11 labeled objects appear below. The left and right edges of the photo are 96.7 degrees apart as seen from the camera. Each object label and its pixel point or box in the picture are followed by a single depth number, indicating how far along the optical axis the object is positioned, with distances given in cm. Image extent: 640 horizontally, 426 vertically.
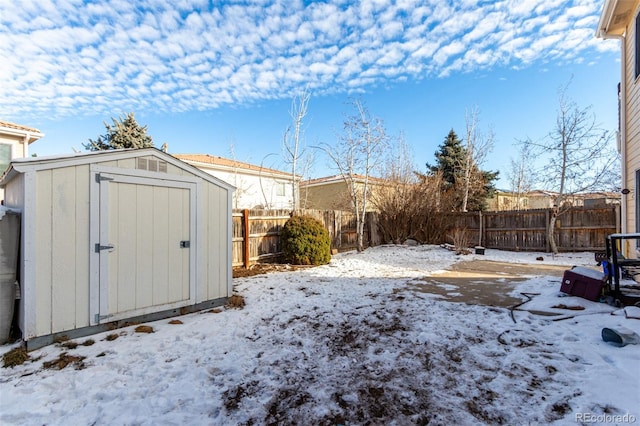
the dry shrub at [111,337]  324
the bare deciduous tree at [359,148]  1107
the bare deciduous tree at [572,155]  920
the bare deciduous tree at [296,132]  1217
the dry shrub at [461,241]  1051
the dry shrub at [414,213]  1258
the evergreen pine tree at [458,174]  1623
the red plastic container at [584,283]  421
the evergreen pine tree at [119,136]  1442
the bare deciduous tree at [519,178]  2027
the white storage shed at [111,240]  301
